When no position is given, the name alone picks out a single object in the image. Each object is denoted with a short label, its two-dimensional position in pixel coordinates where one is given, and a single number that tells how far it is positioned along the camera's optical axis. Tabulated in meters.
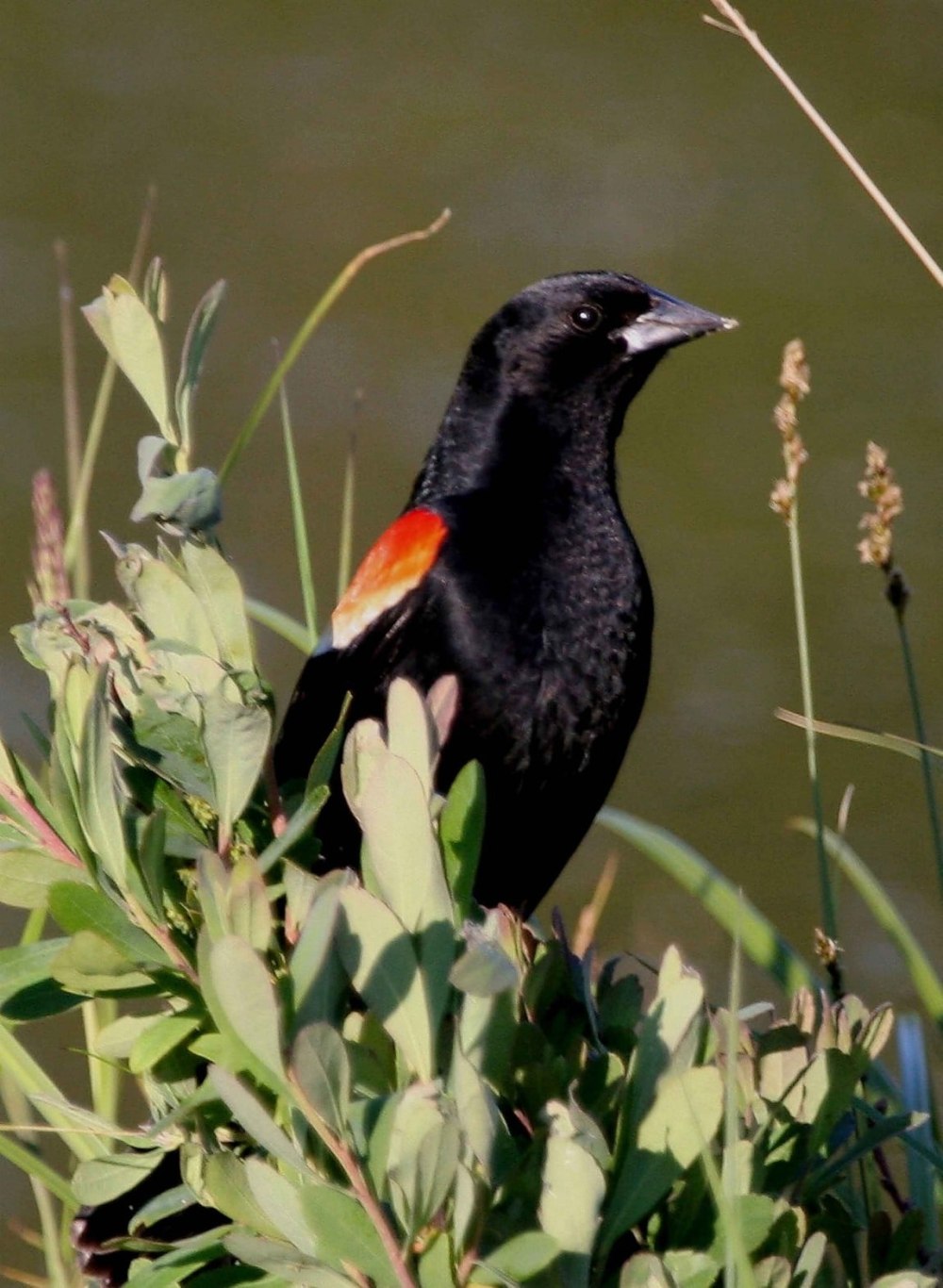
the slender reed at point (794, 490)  5.20
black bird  5.30
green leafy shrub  4.00
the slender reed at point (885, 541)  5.20
